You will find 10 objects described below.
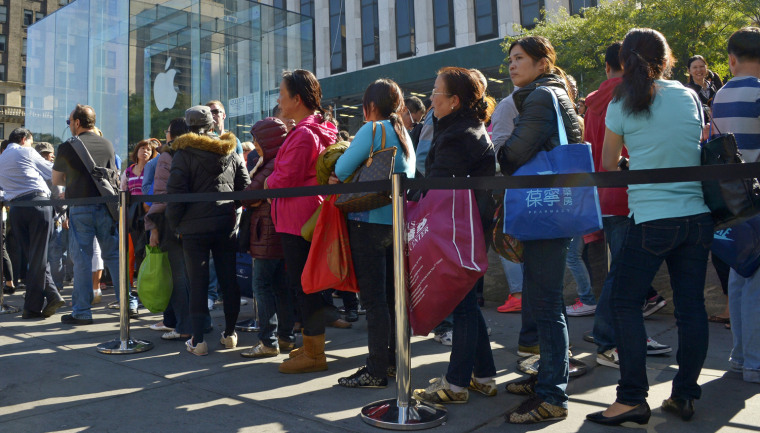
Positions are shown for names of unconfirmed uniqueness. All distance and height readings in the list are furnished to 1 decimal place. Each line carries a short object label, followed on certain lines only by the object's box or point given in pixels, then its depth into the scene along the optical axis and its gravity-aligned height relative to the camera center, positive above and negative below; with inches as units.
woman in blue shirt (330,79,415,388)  152.9 +6.4
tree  828.0 +304.4
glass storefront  626.2 +213.8
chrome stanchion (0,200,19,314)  287.6 -13.5
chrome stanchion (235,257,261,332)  237.8 -23.0
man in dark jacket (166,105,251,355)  195.8 +16.0
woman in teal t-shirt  119.9 +4.1
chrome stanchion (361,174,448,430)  126.6 -21.3
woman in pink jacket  171.3 +15.9
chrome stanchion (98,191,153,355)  200.8 -9.6
